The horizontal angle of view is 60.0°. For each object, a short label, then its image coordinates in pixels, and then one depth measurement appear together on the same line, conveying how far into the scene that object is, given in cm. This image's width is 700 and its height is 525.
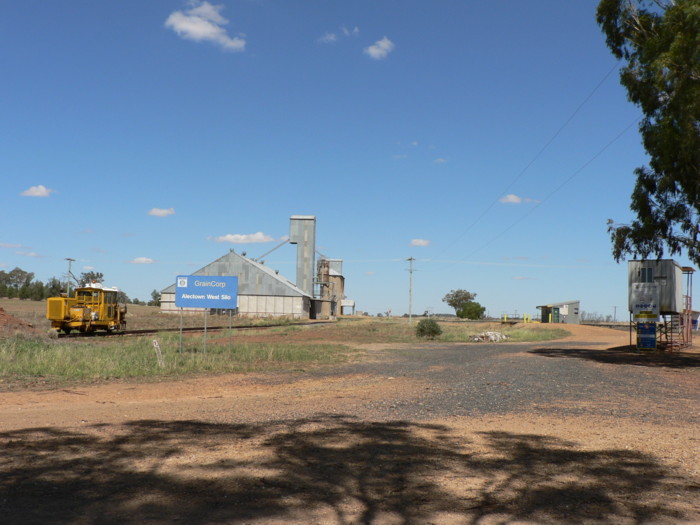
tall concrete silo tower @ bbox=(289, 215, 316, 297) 7444
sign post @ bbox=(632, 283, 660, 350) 2812
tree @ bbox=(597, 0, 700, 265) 1978
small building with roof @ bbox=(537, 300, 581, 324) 7762
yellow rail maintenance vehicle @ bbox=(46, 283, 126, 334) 3200
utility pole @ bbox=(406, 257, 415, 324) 7136
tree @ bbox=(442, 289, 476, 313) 13625
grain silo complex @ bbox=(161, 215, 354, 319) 7138
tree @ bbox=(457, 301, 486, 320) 10519
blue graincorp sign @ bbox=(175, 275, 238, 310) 2186
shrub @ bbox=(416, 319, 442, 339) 4050
